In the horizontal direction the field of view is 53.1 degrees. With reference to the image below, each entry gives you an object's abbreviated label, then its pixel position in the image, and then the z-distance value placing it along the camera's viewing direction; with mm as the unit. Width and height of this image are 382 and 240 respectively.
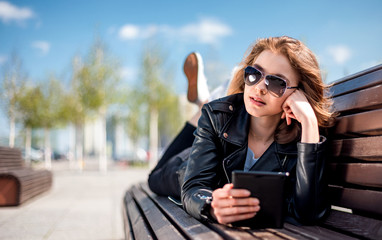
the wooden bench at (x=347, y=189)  1473
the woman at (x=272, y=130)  1845
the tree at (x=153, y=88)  26578
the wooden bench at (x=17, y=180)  5840
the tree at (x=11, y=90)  24953
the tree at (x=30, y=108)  26266
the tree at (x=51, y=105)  26812
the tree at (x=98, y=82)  22609
